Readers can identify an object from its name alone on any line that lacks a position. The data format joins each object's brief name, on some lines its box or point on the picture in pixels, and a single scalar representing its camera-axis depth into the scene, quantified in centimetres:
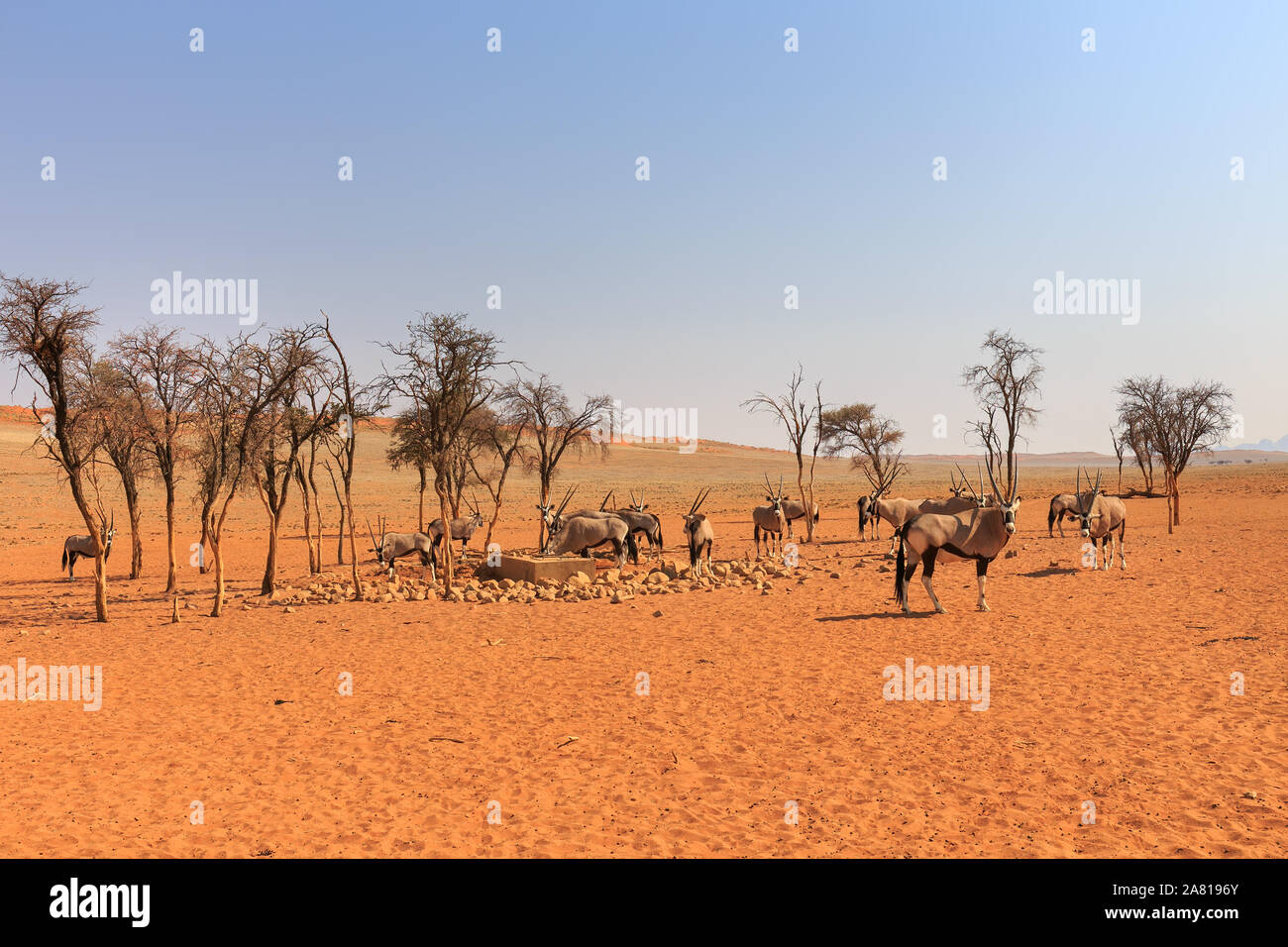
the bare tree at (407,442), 2898
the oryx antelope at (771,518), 2670
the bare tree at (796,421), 3478
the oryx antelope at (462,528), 2697
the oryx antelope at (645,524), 2578
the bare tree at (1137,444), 4345
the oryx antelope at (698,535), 2173
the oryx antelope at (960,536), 1572
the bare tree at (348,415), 1773
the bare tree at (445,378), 1966
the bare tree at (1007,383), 3394
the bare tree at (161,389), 1855
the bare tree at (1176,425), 3472
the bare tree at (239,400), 1719
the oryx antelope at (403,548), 2345
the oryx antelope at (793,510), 3164
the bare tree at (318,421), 1859
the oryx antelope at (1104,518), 2152
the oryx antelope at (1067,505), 2239
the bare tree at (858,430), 4781
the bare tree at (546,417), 2945
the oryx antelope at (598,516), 2359
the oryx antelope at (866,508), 3194
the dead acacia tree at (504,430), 2977
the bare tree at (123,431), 1752
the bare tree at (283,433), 1825
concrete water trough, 2100
